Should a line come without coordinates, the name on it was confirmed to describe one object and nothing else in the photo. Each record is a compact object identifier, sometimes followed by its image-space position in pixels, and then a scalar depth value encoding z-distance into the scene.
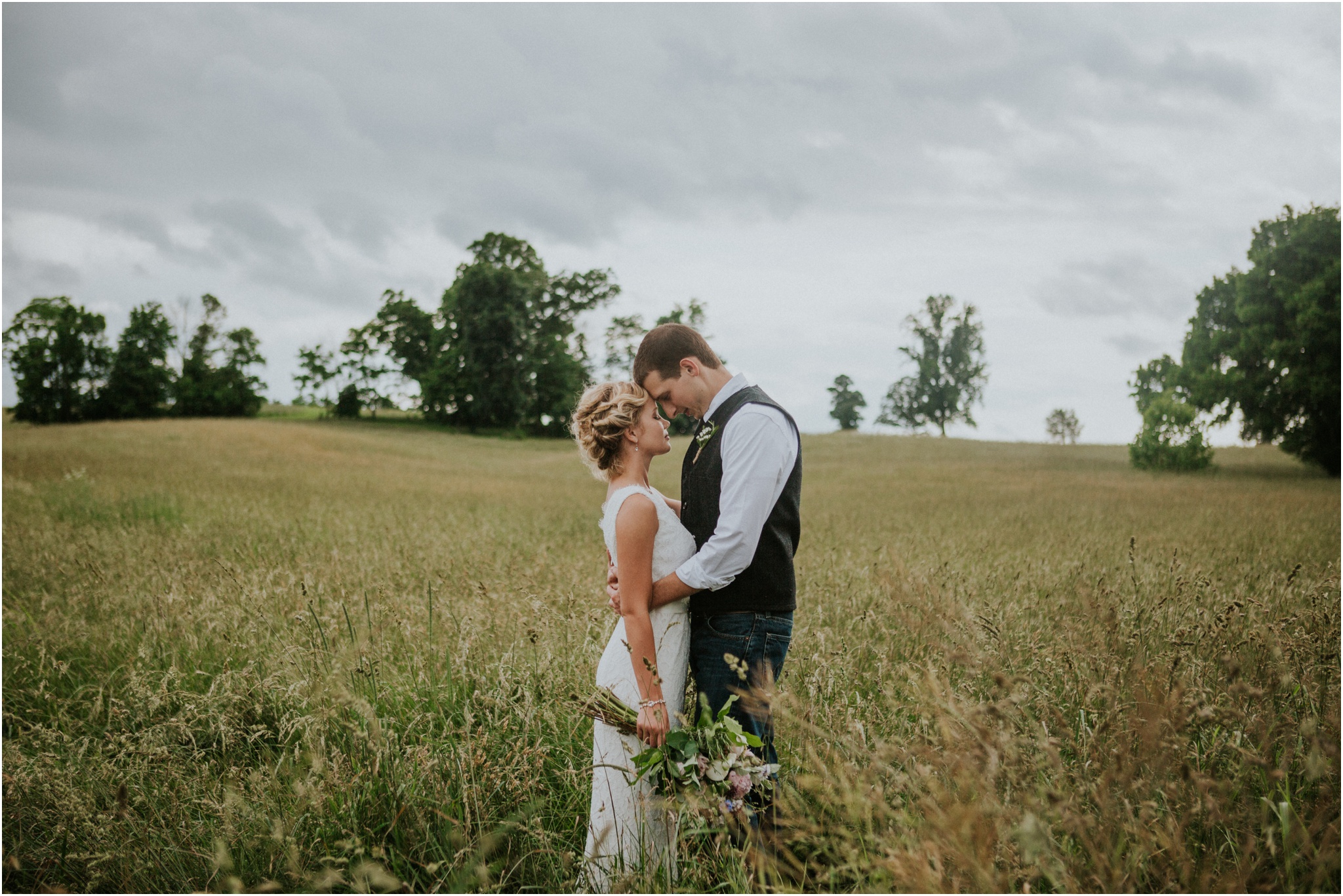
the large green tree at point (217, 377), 63.34
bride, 2.48
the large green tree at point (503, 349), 55.12
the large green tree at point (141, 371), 58.44
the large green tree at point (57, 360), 54.34
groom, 2.51
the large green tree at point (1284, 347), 27.17
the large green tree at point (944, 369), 67.50
